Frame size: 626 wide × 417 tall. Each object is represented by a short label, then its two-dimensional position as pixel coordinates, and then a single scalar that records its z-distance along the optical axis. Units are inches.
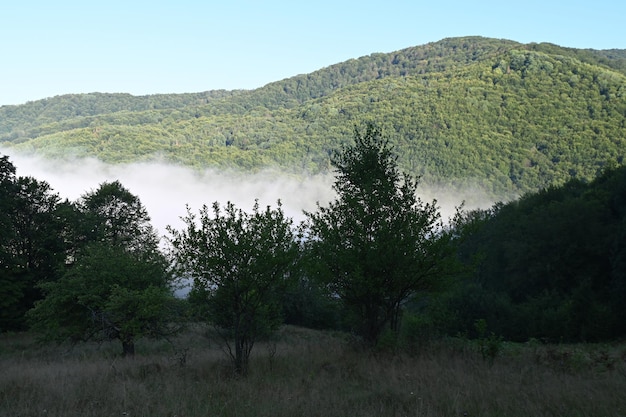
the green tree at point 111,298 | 643.5
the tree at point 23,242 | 1266.0
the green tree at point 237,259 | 418.9
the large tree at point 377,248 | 490.0
